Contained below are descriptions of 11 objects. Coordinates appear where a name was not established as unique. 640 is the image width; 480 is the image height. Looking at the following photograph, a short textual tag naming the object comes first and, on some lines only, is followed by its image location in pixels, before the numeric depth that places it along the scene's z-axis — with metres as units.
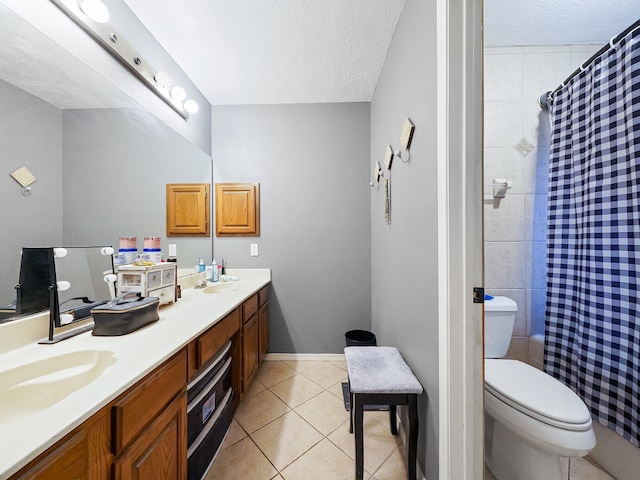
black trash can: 2.11
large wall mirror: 0.85
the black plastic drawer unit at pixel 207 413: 1.09
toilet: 0.96
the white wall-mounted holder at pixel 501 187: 1.68
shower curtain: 1.18
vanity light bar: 1.10
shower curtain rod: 1.18
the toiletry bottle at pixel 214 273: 2.21
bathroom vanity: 0.50
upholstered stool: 1.08
